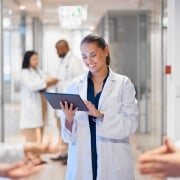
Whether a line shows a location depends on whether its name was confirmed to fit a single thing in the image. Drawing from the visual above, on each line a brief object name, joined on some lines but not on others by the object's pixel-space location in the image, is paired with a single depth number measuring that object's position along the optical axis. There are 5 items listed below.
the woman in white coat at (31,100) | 5.82
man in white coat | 6.18
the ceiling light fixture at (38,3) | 7.75
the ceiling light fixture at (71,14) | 8.70
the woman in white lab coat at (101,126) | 2.86
